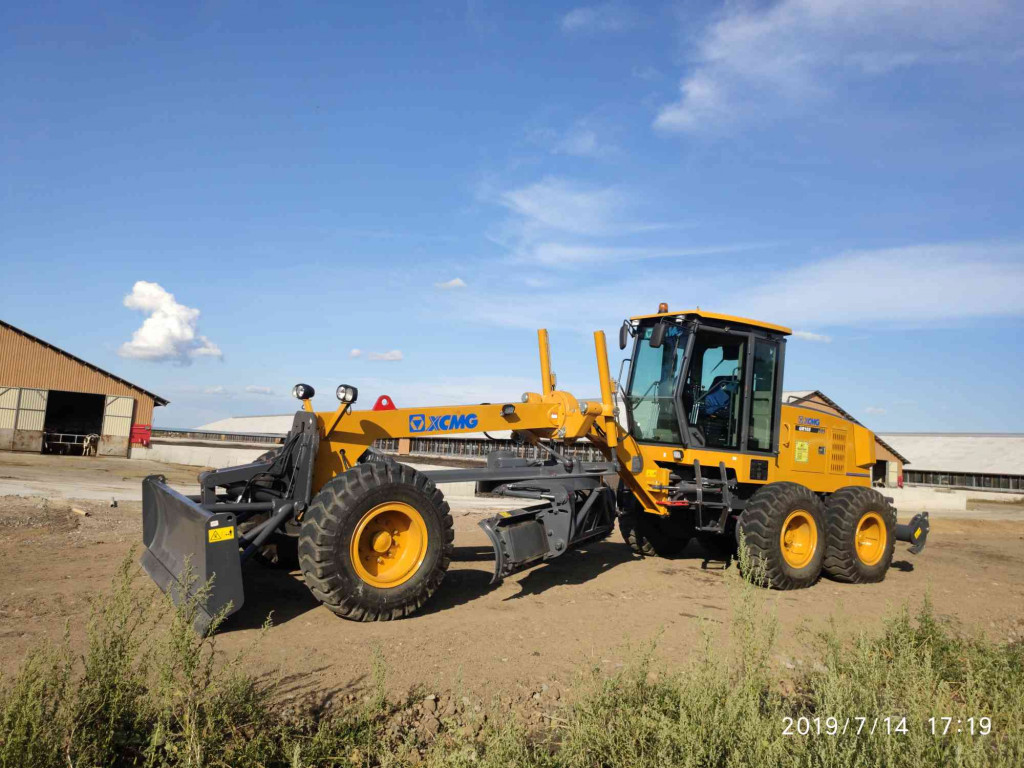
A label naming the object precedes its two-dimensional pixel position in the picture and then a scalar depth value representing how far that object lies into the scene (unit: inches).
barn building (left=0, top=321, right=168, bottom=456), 1206.9
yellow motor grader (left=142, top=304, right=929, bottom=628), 231.1
